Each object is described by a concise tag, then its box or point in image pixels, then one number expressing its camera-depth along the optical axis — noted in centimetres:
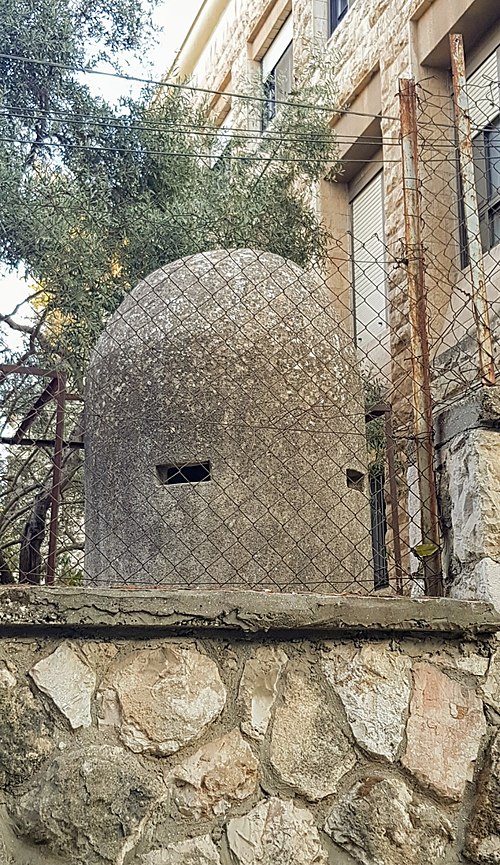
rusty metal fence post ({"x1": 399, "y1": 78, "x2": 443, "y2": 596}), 342
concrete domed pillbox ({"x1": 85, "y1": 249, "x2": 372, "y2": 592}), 455
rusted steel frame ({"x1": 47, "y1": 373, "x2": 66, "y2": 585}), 428
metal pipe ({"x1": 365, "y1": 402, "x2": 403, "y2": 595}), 464
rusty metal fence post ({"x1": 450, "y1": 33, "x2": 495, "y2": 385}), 338
